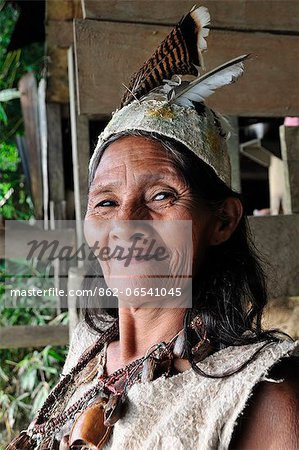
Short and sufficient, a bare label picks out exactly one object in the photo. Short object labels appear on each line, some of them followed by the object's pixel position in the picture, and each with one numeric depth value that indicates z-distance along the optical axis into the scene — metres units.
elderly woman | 1.26
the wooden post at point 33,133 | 4.45
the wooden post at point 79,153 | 2.32
